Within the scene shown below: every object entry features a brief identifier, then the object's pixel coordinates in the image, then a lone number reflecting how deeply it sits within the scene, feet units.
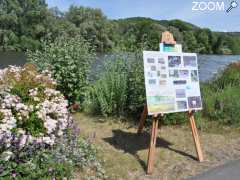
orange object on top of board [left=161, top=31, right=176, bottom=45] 11.35
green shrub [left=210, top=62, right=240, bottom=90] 20.55
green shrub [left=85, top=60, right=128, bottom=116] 15.02
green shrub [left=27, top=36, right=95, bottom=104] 15.15
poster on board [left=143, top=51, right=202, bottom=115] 10.23
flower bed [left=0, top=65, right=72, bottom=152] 8.06
